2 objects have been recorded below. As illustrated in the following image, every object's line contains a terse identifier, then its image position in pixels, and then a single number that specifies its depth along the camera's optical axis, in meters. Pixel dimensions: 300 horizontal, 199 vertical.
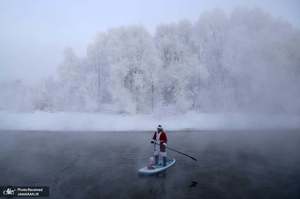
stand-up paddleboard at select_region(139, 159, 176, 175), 11.59
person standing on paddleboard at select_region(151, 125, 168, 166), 12.53
